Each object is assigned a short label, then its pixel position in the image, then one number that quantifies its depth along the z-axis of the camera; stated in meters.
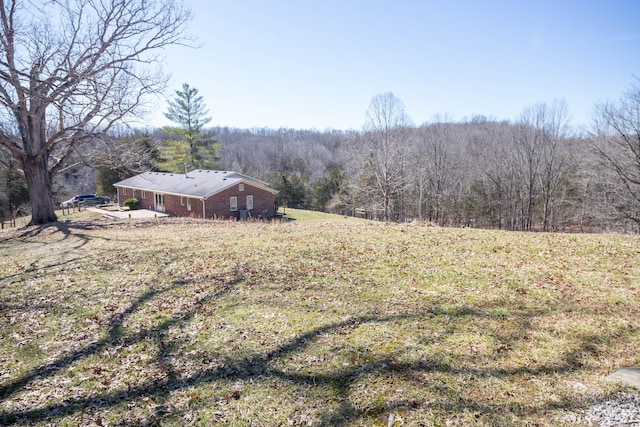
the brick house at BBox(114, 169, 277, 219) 27.58
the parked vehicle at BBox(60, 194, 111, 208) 40.36
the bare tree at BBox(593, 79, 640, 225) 20.50
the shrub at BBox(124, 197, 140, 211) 34.09
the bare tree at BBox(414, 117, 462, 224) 37.95
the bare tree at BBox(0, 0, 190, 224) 13.03
